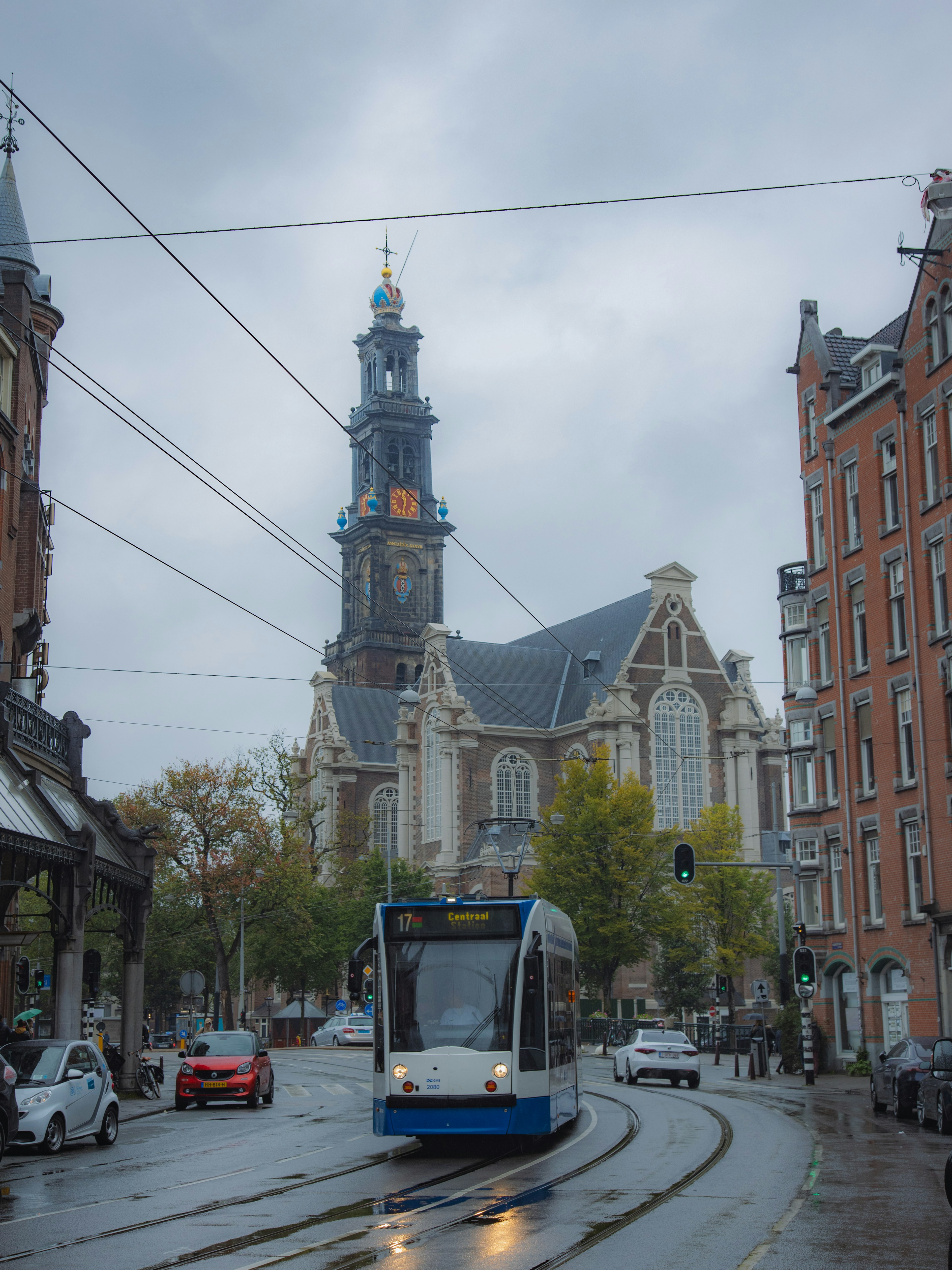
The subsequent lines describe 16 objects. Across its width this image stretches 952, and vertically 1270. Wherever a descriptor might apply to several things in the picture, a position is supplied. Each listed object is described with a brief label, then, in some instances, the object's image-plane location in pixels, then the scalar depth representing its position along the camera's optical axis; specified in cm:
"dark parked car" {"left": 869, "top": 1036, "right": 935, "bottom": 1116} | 2294
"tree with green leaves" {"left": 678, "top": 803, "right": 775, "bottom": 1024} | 6100
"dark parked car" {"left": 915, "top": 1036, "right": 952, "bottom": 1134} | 1975
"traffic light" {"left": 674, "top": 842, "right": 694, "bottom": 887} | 3175
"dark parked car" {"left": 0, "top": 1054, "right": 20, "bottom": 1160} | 1611
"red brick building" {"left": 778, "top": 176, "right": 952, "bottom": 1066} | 3422
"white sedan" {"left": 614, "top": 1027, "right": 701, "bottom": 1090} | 3272
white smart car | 1789
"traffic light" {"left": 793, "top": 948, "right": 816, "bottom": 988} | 3428
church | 7738
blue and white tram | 1627
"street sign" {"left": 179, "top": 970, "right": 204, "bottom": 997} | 3525
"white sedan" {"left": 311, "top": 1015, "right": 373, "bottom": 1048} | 5978
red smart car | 2708
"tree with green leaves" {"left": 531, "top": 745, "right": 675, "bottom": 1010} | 5691
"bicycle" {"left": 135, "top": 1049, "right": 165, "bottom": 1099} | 2994
